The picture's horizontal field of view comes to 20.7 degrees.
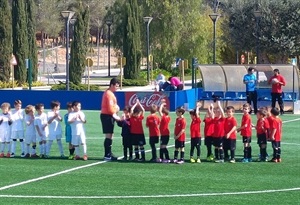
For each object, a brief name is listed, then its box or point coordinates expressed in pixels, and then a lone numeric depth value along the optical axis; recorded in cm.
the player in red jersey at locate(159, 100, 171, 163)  1916
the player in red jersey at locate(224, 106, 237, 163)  1912
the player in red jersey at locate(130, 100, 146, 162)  1934
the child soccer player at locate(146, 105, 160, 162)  1923
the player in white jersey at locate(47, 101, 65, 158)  2011
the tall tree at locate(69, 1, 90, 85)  6025
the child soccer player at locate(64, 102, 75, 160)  1983
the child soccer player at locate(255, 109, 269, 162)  1923
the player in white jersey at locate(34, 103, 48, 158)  2020
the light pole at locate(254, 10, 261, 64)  4716
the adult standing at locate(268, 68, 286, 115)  3266
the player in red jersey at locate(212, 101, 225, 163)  1914
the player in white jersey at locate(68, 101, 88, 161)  1959
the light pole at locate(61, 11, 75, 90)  4300
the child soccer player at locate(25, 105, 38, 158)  2033
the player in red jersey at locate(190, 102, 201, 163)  1923
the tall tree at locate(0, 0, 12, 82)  5719
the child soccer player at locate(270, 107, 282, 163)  1911
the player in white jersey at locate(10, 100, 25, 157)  2045
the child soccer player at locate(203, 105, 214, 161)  1930
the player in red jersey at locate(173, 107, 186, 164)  1900
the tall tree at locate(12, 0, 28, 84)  5872
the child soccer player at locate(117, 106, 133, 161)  1939
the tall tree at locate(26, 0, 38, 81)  6156
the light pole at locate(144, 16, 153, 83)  5466
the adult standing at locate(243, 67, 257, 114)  3325
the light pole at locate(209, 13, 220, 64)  4458
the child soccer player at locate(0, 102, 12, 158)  2045
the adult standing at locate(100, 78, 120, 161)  1933
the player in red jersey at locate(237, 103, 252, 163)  1931
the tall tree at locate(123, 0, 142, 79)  6347
